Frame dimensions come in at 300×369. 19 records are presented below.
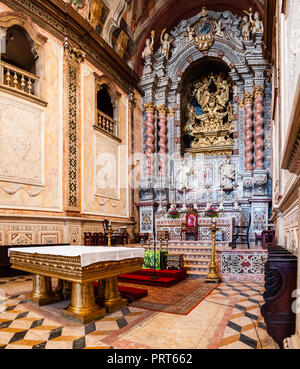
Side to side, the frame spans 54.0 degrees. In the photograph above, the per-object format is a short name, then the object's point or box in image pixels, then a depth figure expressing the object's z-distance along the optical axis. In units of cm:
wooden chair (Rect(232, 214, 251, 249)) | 1025
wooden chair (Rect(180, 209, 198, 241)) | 973
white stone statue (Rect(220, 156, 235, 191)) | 1162
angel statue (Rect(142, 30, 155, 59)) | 1269
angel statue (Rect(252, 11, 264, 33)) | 1109
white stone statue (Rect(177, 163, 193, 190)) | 1214
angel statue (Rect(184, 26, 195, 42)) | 1260
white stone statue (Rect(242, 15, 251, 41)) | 1142
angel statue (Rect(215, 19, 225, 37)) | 1210
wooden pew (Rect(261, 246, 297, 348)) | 243
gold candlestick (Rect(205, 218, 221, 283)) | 642
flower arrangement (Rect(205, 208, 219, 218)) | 985
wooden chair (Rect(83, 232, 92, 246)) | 855
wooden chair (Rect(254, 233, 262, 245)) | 1022
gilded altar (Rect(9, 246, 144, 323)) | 354
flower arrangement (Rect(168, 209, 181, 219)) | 1081
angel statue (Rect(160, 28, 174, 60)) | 1276
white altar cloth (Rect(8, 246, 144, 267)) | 349
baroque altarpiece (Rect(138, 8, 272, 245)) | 1110
